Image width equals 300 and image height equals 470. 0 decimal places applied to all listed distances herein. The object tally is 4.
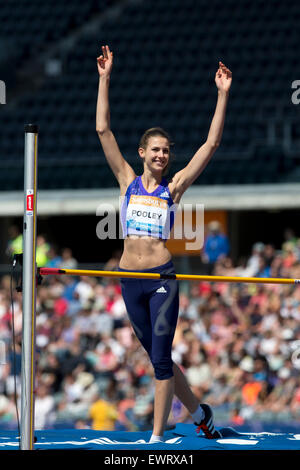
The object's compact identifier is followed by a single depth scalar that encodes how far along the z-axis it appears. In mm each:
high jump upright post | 10305
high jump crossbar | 10961
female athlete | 11820
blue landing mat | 11172
